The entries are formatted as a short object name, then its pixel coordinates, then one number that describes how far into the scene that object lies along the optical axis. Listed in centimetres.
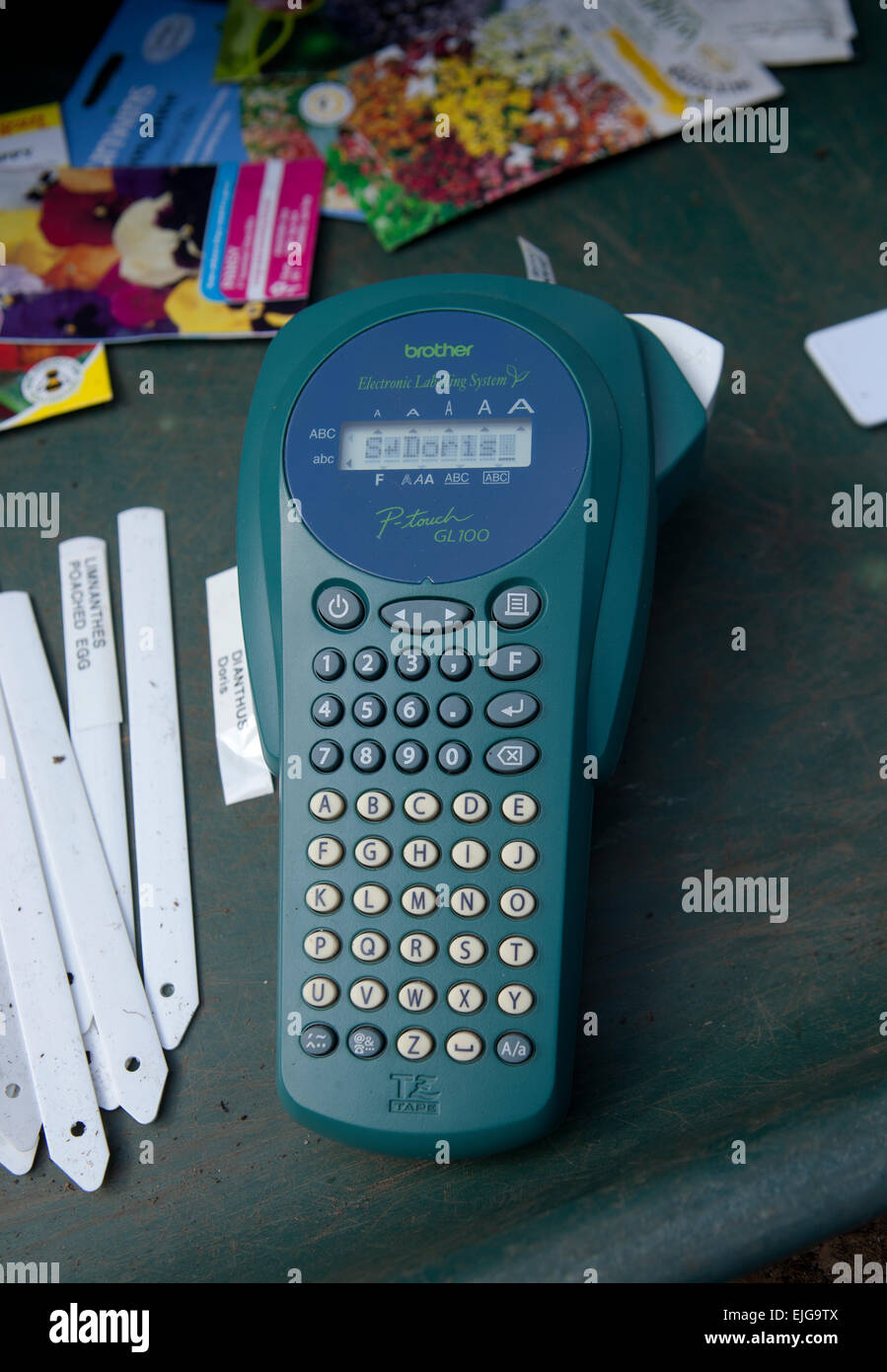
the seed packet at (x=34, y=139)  65
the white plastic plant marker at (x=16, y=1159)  41
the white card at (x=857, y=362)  55
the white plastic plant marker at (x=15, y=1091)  41
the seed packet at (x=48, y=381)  58
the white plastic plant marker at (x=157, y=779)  44
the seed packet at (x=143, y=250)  59
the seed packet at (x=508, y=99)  63
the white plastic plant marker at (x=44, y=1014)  41
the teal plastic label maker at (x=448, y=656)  37
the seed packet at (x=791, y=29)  66
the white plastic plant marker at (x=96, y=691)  46
